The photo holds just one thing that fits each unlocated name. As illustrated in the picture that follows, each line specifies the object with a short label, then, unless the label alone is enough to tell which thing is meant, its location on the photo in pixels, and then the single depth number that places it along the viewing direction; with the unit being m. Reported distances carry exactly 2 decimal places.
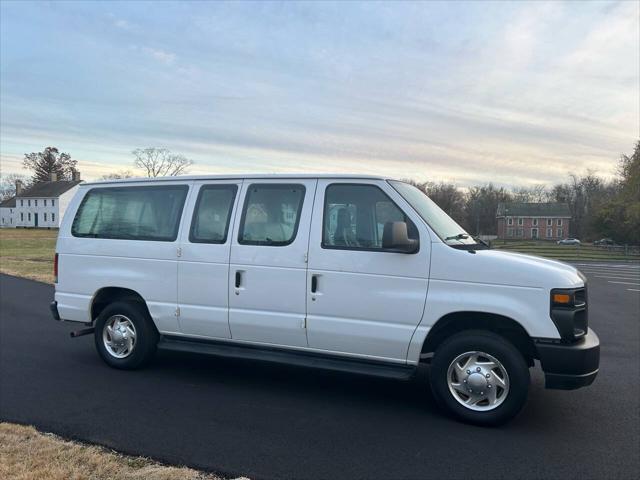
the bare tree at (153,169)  79.31
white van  4.62
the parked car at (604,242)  59.17
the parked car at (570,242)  68.99
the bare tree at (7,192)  114.09
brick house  89.44
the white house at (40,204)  89.00
